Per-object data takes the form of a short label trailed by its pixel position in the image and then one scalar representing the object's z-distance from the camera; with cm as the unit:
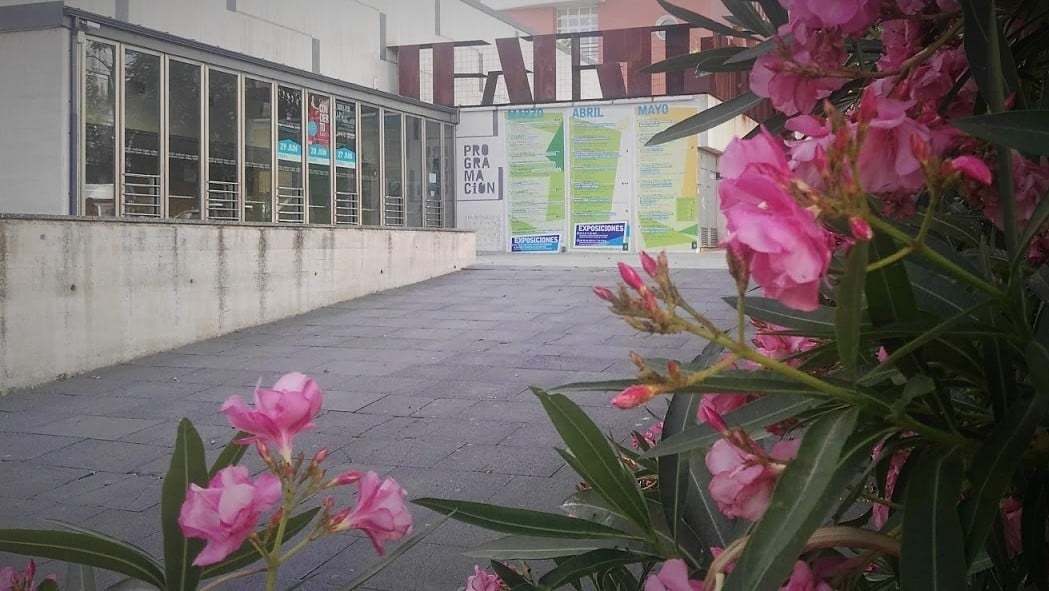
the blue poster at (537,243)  2030
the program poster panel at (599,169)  1975
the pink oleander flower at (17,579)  110
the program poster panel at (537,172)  2016
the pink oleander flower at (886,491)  99
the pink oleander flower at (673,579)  76
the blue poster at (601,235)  1980
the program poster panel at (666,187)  1917
